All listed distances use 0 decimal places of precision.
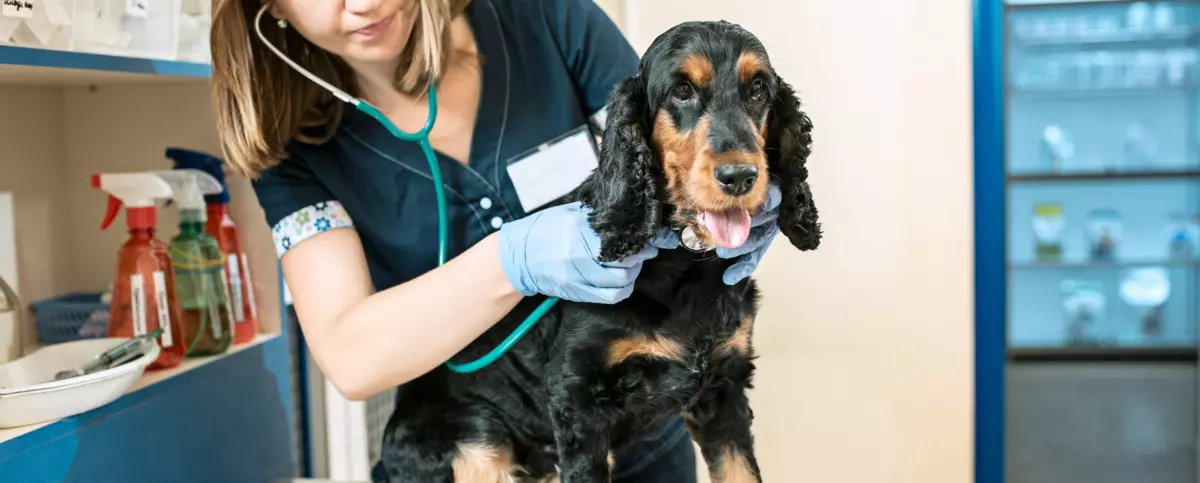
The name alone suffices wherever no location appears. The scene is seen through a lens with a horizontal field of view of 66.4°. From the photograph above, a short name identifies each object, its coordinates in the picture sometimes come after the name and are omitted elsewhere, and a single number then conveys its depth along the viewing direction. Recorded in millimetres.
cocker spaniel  875
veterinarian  1130
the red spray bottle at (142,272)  1394
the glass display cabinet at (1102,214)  4273
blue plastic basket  1527
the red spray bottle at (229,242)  1569
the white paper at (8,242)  1491
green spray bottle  1479
